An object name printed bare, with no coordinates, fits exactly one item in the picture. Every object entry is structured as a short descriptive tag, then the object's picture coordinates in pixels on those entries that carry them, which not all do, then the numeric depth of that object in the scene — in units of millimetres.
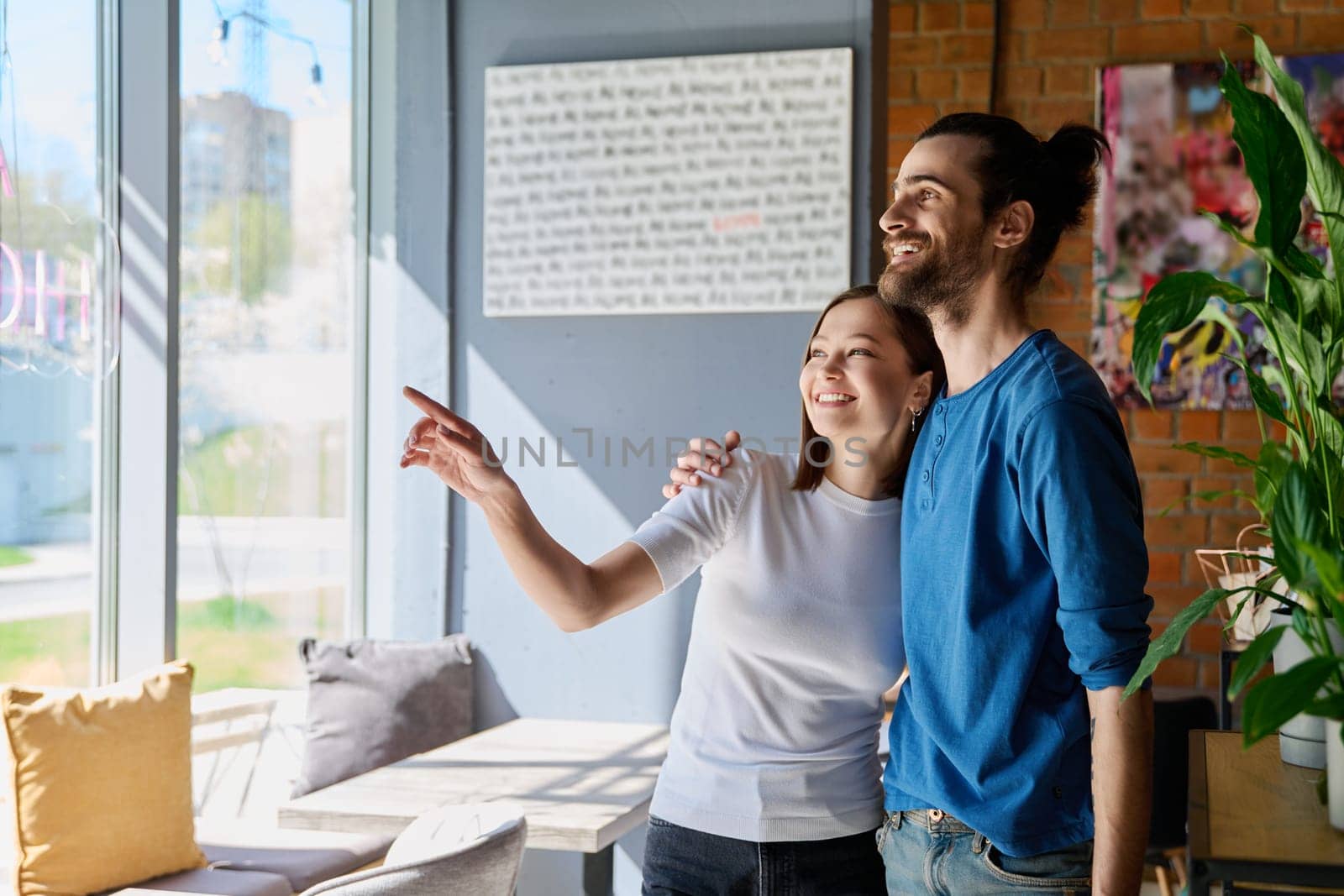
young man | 1338
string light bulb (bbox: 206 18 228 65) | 3342
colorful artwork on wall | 4176
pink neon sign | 2773
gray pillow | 3295
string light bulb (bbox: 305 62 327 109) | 3693
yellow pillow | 2508
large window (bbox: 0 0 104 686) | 2805
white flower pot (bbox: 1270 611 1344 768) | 1443
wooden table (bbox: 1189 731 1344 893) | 1080
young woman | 1633
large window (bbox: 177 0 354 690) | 3330
